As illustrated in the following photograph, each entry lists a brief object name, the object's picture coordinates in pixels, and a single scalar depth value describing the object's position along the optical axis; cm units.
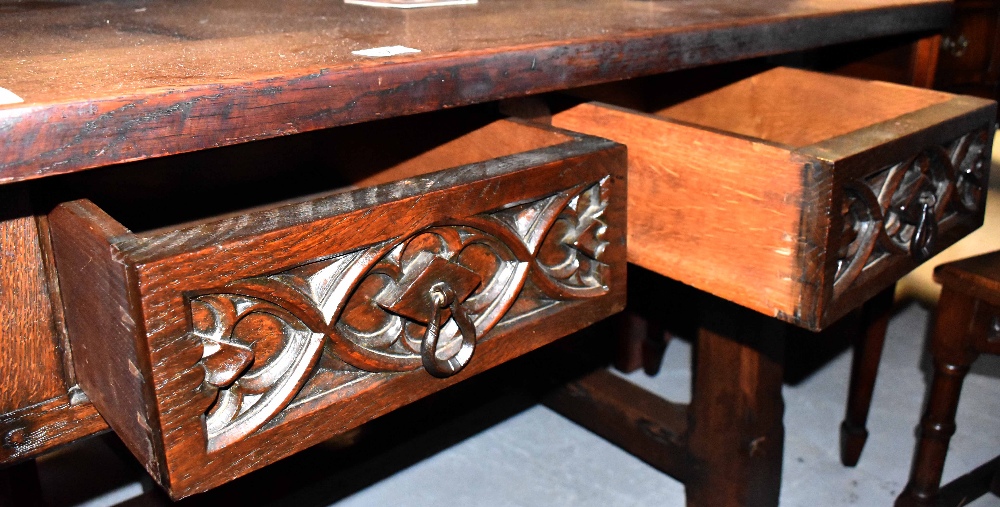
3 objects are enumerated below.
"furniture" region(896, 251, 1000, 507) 132
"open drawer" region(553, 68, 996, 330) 83
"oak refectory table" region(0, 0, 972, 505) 60
